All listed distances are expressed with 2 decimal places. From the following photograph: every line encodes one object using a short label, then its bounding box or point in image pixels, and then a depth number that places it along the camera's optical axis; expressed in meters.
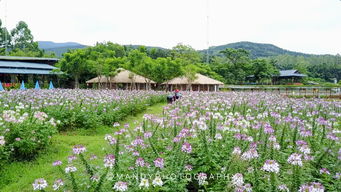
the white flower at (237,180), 2.69
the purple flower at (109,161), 2.96
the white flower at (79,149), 2.94
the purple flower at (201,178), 3.12
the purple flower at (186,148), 3.33
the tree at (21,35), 60.91
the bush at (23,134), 5.68
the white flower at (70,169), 2.94
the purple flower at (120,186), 2.53
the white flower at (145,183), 2.62
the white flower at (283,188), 2.78
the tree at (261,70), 52.59
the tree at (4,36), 57.49
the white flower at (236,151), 3.27
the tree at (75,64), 35.19
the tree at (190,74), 35.67
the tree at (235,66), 51.88
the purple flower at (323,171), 3.51
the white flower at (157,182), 2.66
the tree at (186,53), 52.56
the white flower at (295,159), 2.69
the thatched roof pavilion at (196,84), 37.25
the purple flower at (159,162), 3.05
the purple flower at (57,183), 2.85
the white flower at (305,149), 3.07
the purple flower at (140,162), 3.11
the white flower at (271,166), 2.54
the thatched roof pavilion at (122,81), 37.56
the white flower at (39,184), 2.60
